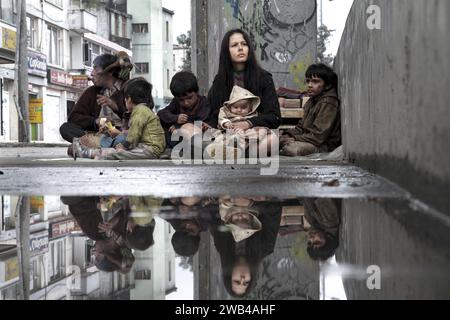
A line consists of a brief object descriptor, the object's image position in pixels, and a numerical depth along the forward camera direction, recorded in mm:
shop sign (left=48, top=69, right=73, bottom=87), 37250
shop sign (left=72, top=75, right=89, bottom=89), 40469
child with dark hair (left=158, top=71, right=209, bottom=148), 7031
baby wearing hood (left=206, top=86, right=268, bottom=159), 6414
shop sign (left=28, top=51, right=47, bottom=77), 34375
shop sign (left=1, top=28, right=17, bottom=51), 28438
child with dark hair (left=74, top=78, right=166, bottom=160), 6941
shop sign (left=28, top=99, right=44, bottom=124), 33250
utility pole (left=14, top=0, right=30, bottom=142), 25109
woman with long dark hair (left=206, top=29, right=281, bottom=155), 6898
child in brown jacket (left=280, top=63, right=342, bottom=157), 7285
